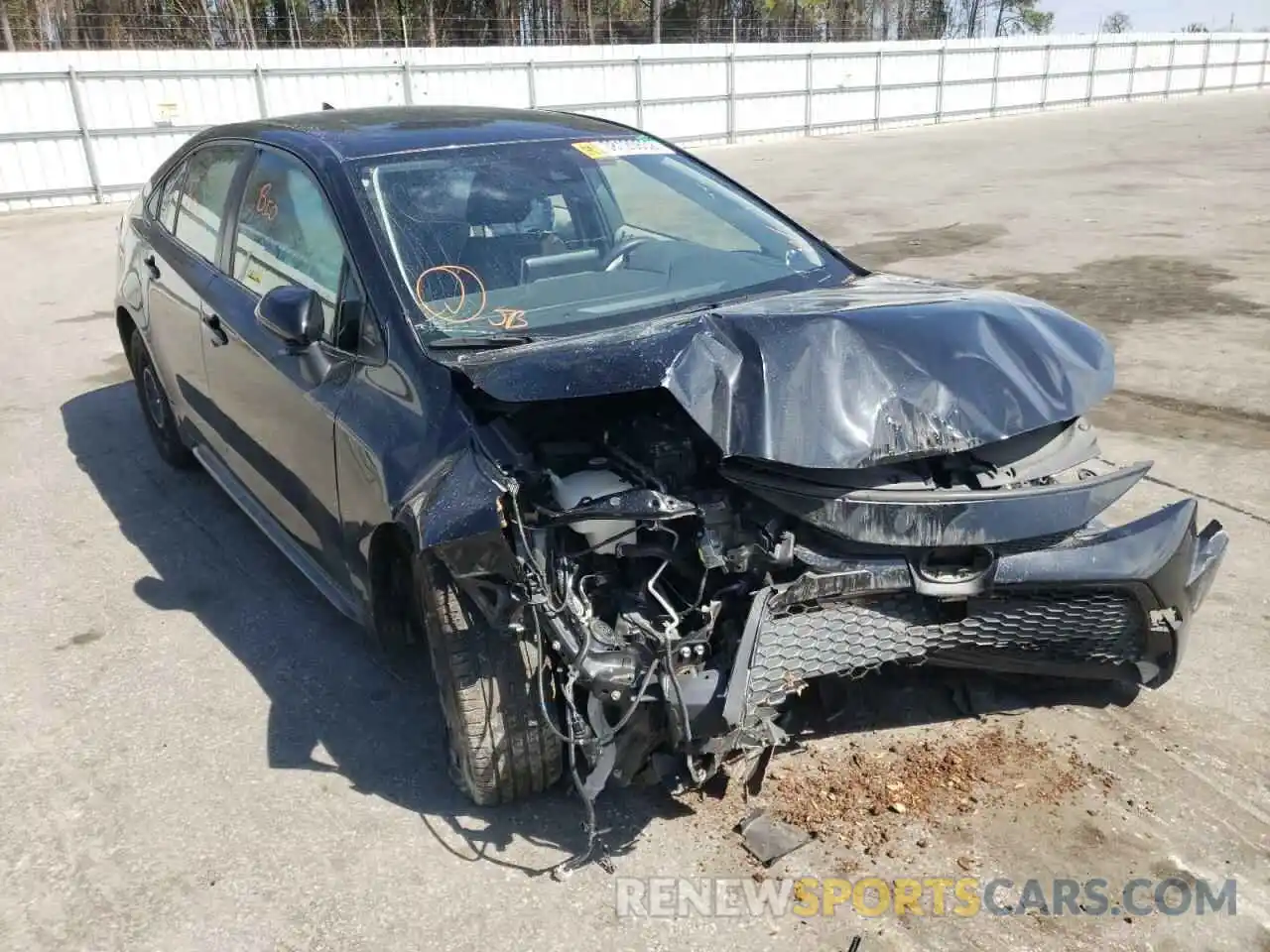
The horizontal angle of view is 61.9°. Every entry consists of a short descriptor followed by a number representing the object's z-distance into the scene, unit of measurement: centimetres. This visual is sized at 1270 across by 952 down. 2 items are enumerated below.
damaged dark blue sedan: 256
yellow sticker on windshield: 403
